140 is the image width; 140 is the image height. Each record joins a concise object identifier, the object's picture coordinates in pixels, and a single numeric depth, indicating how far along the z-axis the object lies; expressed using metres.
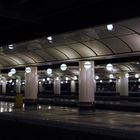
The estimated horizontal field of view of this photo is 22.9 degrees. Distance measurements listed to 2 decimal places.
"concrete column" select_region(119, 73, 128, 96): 47.34
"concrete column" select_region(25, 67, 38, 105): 33.81
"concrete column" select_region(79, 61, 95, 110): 26.52
